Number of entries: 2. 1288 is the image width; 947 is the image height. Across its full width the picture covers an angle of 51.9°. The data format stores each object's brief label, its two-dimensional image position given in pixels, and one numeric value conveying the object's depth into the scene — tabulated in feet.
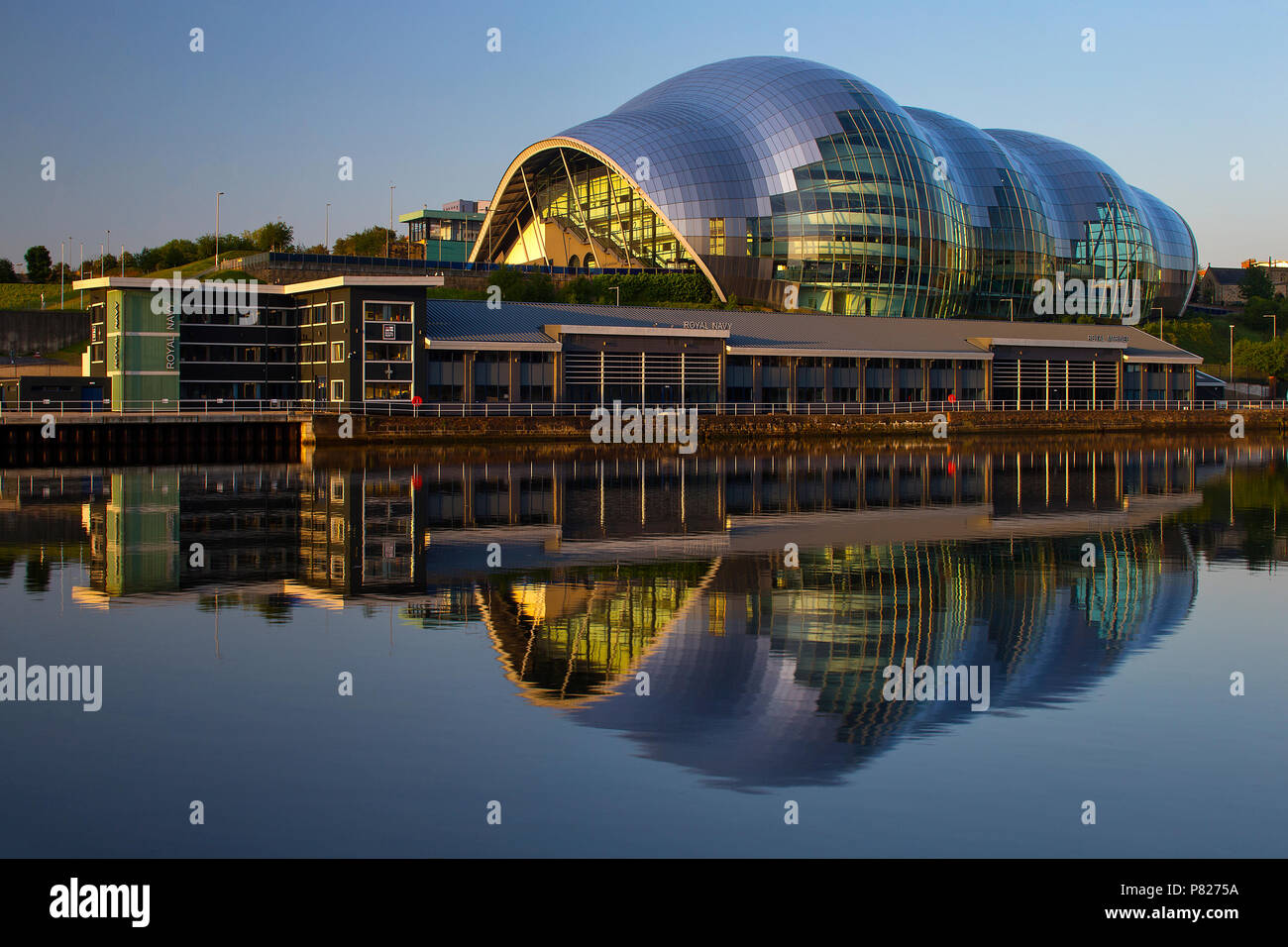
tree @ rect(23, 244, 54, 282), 430.20
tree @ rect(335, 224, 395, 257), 426.51
